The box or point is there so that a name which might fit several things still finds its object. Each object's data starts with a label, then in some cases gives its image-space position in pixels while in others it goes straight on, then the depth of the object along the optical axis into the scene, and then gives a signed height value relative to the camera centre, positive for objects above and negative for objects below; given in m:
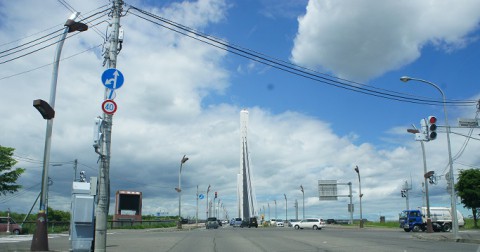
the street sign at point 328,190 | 70.75 +2.27
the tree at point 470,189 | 51.59 +1.78
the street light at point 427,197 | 39.13 +0.59
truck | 46.91 -1.64
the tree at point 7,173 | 35.58 +2.67
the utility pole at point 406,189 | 65.00 +2.20
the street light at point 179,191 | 50.59 +1.54
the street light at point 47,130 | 16.19 +2.96
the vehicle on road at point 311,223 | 59.91 -2.63
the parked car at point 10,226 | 33.12 -1.58
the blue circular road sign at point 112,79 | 11.53 +3.27
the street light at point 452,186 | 26.89 +1.11
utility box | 14.20 -0.55
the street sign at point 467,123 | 24.56 +4.51
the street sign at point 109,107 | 11.36 +2.50
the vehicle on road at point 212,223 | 63.48 -2.68
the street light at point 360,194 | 61.34 +1.44
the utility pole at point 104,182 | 10.95 +0.58
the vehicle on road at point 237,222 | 80.69 -3.21
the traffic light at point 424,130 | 24.09 +4.01
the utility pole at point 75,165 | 50.79 +4.55
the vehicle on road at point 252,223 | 74.38 -3.18
